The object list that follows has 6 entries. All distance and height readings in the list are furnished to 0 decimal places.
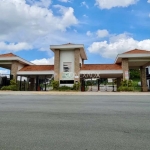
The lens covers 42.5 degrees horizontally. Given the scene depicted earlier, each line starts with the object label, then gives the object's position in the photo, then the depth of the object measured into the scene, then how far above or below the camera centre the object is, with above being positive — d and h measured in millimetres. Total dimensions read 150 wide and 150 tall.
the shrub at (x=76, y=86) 27922 +26
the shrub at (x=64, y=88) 28109 -261
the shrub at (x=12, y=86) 28623 -14
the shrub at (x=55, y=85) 28656 +187
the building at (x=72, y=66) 28281 +3153
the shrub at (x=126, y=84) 26891 +281
